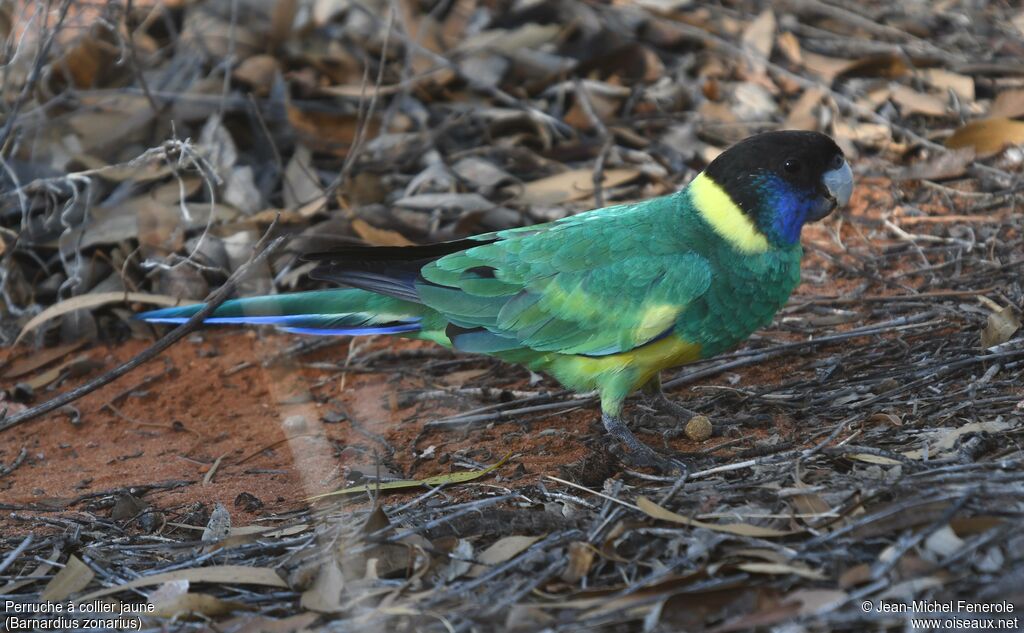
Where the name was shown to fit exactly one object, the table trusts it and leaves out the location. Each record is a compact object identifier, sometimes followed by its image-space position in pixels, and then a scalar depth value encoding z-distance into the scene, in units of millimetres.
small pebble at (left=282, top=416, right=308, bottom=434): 7692
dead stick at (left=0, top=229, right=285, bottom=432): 6781
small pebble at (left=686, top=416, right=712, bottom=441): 6754
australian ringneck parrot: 6574
